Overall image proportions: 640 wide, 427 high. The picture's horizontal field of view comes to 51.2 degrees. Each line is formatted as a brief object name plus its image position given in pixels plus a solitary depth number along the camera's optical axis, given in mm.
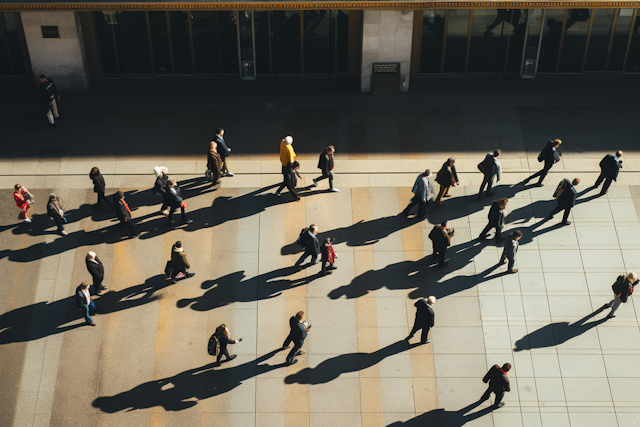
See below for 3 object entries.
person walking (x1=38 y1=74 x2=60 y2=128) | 19375
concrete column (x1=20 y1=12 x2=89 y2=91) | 20328
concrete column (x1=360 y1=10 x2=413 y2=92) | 20234
